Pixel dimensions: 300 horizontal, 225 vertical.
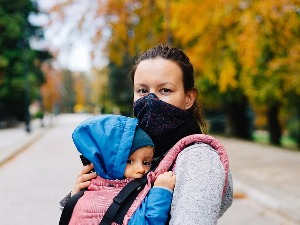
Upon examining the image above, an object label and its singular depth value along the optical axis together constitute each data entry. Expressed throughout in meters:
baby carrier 1.58
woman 1.57
